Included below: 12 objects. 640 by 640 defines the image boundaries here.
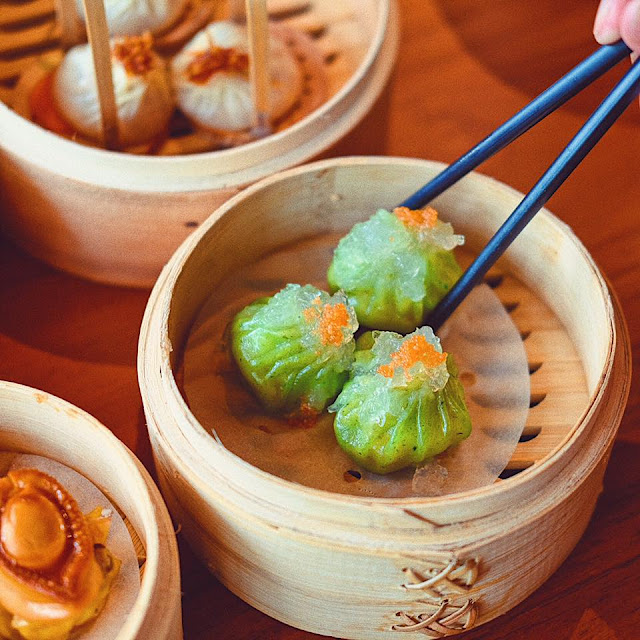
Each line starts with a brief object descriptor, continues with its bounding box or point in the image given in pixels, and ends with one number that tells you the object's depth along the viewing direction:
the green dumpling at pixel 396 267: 0.53
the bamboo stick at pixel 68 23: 0.63
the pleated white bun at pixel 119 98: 0.61
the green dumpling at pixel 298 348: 0.51
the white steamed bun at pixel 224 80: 0.62
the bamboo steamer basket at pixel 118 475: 0.46
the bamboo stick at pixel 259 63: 0.57
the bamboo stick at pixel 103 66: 0.56
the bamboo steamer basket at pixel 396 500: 0.47
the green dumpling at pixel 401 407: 0.50
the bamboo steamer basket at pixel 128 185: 0.56
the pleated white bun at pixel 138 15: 0.63
